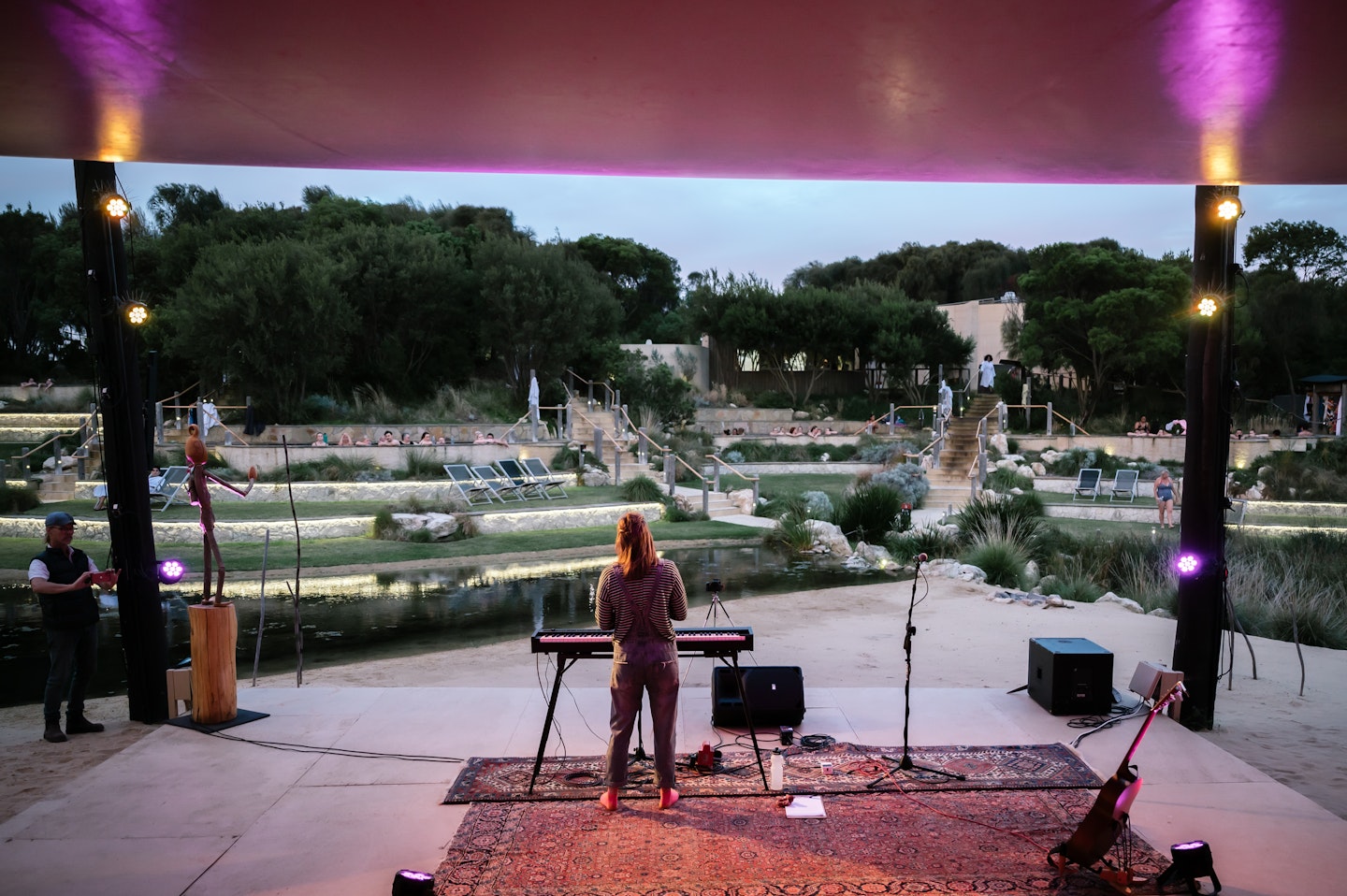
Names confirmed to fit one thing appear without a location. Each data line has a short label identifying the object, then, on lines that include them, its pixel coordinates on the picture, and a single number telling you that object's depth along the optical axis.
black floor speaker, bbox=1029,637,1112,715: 6.13
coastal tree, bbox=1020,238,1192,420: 29.98
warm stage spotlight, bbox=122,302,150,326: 5.88
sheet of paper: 4.50
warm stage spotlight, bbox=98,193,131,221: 5.86
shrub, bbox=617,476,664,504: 18.53
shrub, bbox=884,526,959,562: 13.52
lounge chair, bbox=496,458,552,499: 18.31
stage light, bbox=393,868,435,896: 3.63
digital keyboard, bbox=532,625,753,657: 4.83
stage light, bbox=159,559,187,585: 5.92
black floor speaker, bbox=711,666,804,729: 5.85
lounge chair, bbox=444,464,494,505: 17.94
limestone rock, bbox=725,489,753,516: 18.39
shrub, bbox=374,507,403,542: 14.82
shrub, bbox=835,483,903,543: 15.22
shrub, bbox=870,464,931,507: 18.00
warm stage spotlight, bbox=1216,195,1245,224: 5.91
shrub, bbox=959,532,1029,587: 11.84
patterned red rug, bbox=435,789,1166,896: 3.83
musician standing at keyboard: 4.55
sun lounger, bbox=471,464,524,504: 18.06
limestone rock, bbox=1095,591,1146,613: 10.08
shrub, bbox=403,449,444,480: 20.17
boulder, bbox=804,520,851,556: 14.50
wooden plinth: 5.96
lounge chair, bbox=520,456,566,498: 18.59
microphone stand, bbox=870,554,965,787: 5.05
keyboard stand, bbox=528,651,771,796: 4.68
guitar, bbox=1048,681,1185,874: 3.69
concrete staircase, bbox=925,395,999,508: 19.45
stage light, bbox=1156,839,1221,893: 3.74
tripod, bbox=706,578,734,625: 5.82
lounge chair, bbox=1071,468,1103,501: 18.89
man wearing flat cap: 5.73
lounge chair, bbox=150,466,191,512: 16.50
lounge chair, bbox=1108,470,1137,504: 18.53
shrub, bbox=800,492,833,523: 15.81
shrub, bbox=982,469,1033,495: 19.43
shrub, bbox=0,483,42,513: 16.50
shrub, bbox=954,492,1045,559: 12.91
